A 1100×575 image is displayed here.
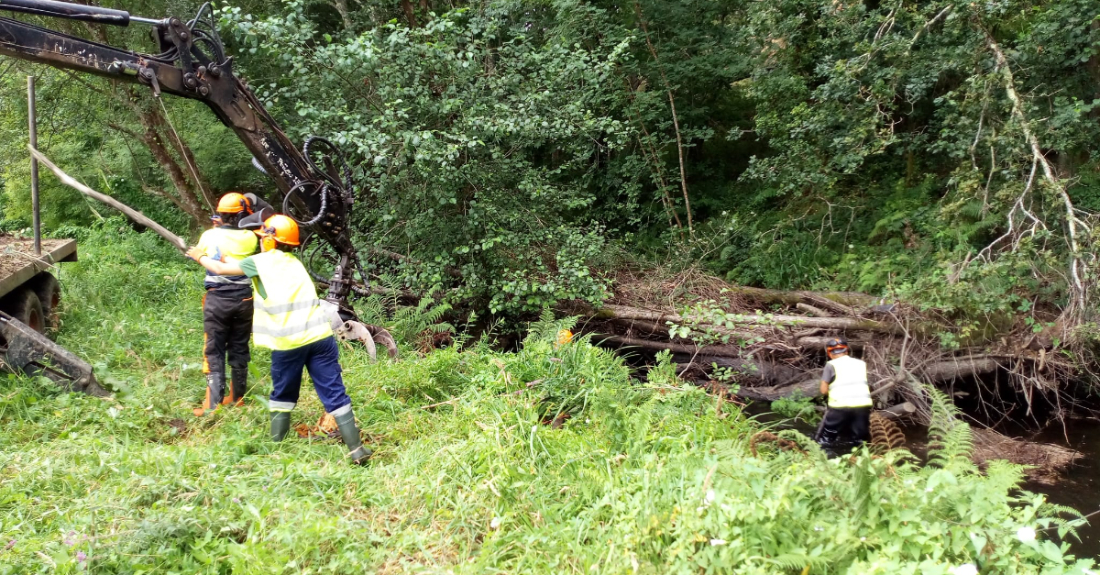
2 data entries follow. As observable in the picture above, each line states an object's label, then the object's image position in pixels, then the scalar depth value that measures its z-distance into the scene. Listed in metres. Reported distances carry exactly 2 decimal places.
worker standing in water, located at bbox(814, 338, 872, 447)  6.32
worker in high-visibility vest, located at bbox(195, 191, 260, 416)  5.18
